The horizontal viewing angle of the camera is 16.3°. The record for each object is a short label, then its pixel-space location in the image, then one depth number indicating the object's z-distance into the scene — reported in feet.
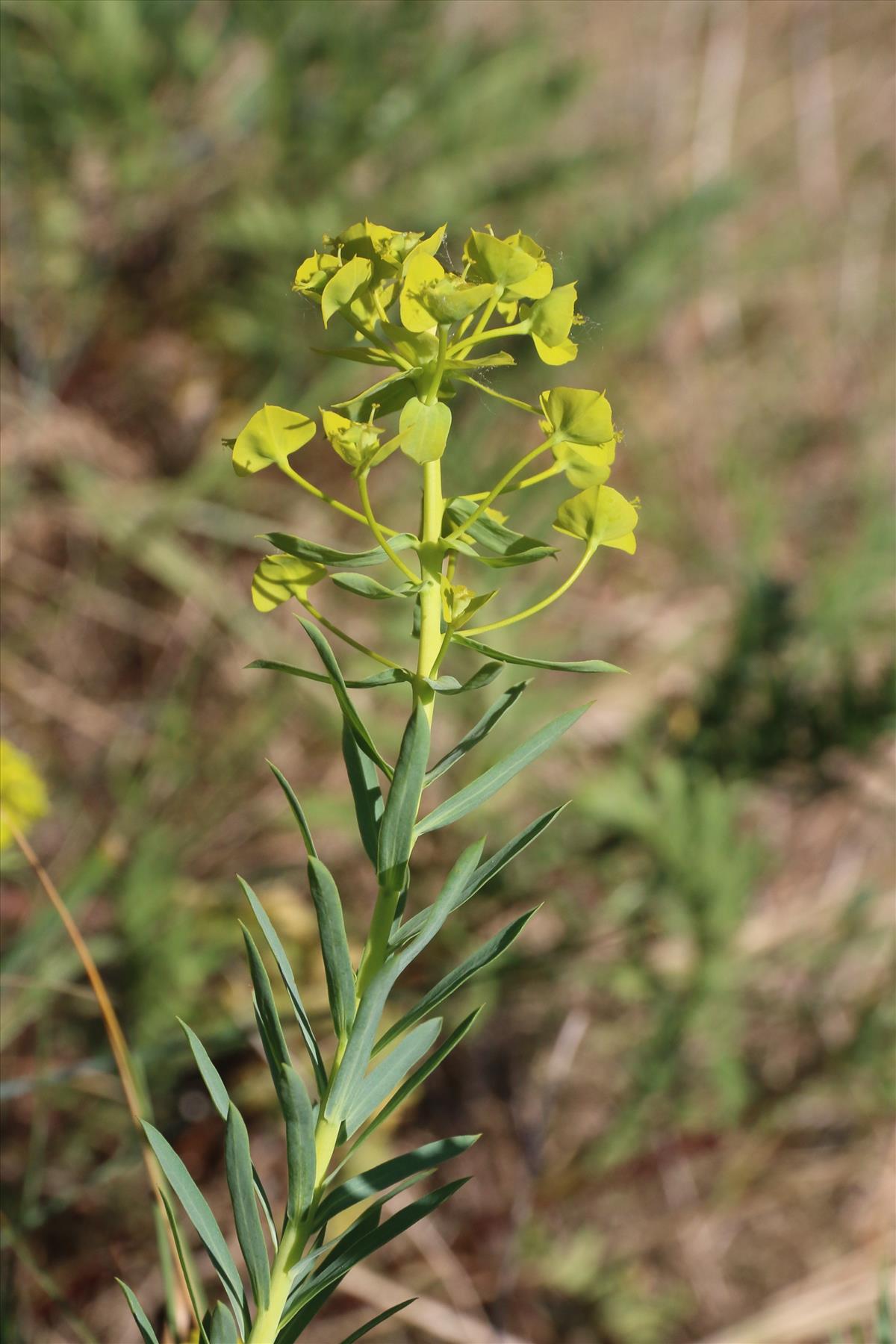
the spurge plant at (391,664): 1.70
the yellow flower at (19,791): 2.24
